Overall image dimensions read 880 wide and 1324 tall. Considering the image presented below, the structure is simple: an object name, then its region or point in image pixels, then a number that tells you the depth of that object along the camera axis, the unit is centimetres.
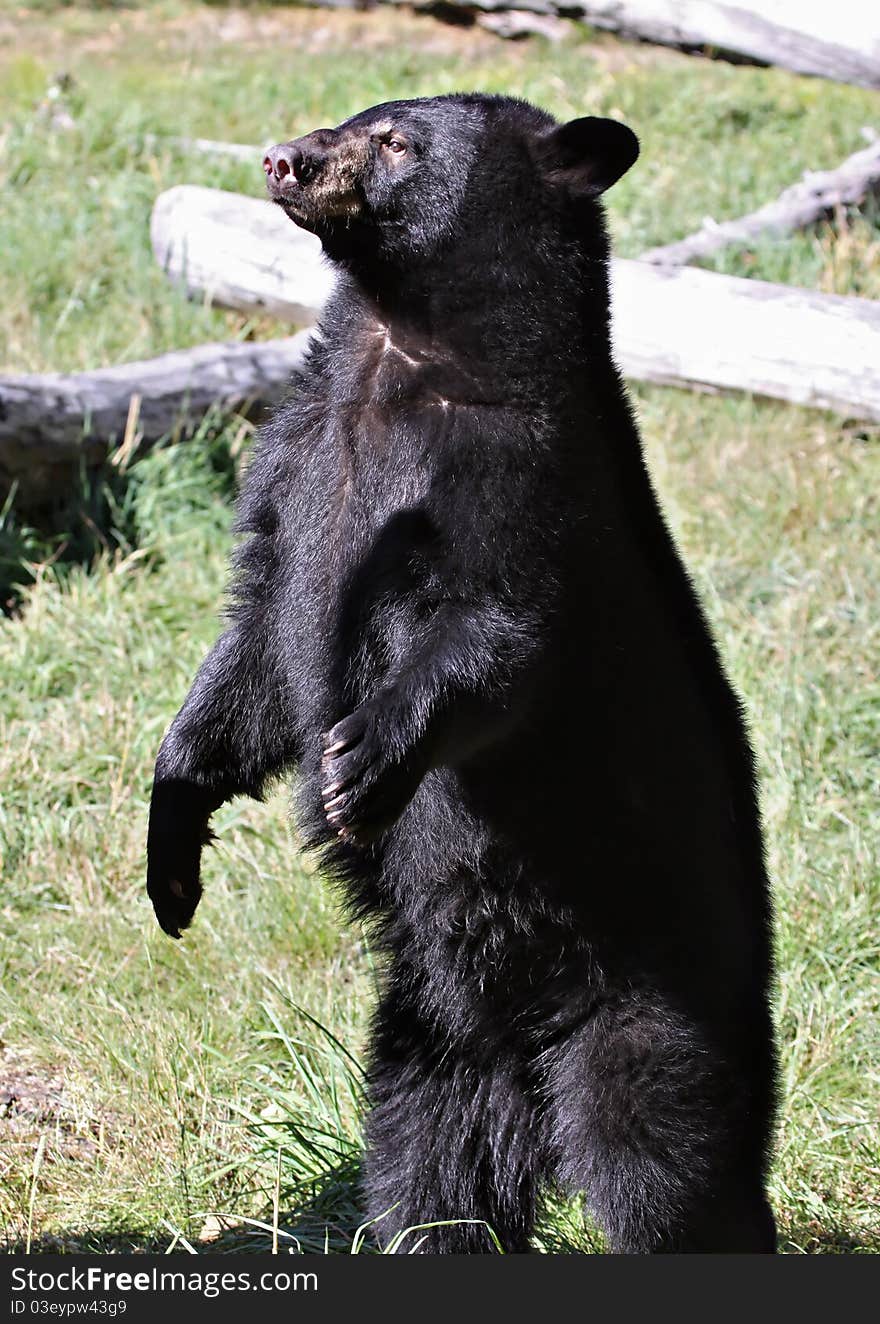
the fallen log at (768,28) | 1533
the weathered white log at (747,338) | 1230
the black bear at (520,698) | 598
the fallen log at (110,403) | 1202
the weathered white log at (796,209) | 1511
